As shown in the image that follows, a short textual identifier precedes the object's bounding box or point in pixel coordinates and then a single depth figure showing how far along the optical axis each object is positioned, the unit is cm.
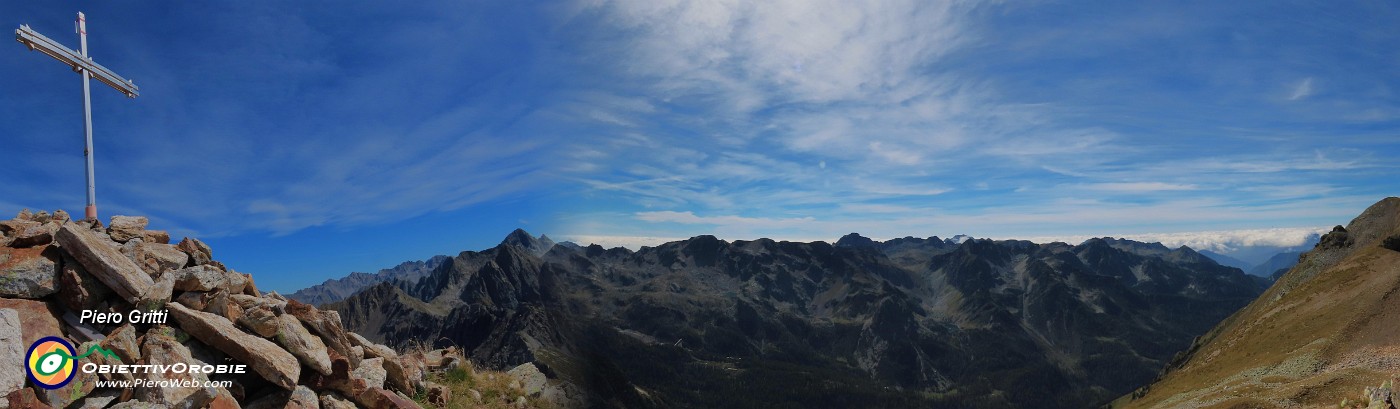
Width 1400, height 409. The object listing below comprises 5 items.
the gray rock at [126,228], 2186
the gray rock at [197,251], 2265
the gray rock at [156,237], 2264
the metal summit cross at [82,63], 2452
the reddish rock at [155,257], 2022
